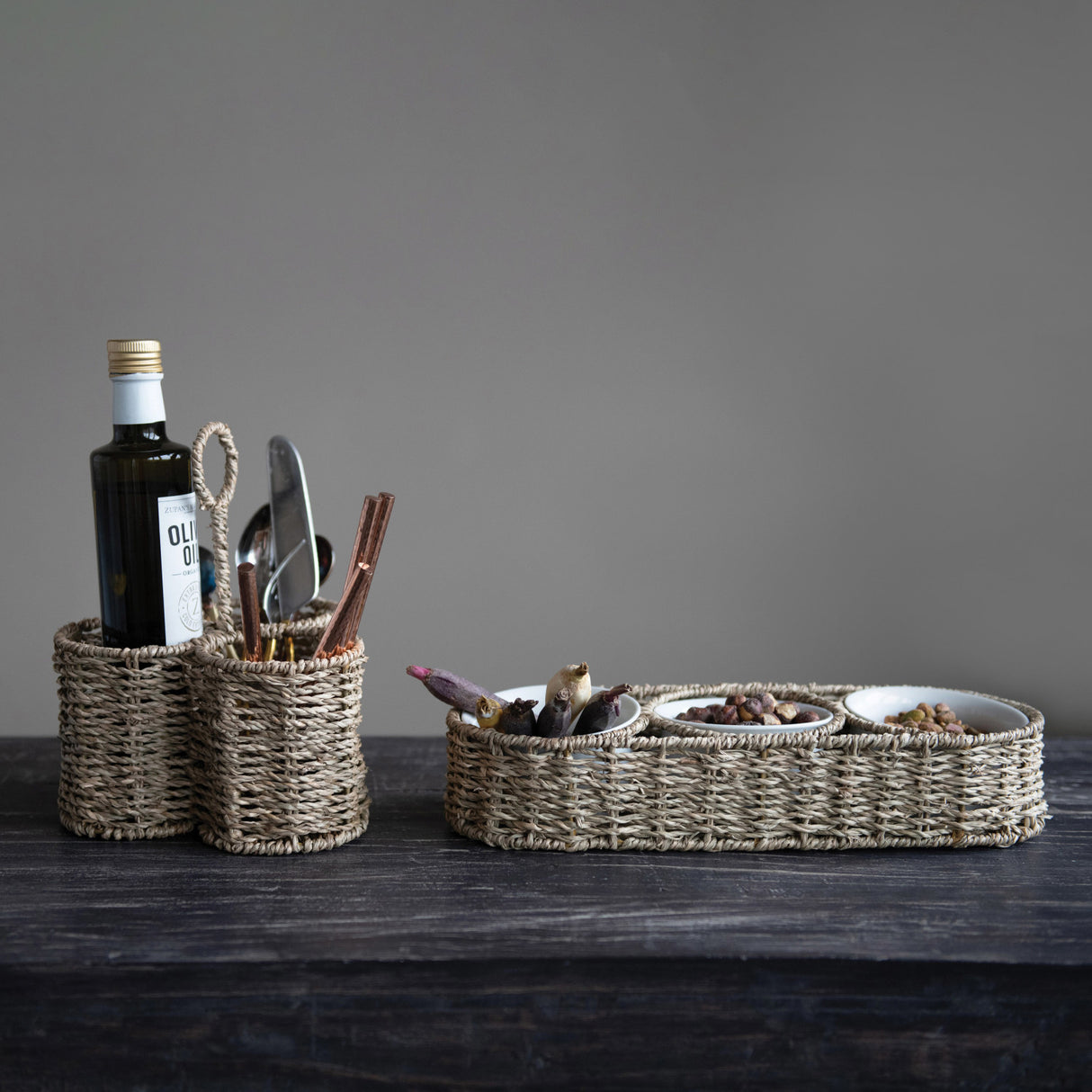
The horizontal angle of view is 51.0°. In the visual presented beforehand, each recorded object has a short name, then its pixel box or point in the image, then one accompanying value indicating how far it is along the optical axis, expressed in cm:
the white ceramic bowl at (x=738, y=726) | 98
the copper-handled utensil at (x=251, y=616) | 96
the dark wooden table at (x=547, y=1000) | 80
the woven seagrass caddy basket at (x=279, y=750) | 95
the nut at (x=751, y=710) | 103
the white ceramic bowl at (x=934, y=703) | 106
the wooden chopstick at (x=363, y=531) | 100
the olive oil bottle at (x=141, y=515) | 98
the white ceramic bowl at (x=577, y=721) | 100
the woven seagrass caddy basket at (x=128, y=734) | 99
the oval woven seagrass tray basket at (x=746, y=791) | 97
